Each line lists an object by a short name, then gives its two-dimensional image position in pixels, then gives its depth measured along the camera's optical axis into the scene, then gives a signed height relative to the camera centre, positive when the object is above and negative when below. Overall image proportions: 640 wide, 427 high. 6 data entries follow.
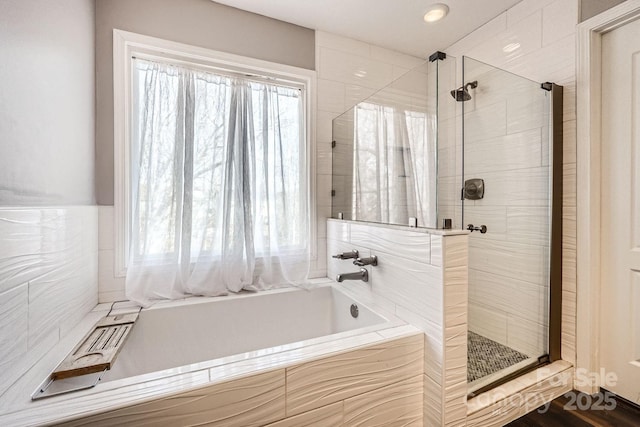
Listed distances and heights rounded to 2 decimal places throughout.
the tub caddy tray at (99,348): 0.88 -0.52
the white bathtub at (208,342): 0.76 -0.53
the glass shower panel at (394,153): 1.20 +0.32
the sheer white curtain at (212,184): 1.50 +0.16
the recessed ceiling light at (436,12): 1.68 +1.27
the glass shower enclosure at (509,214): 1.46 -0.02
